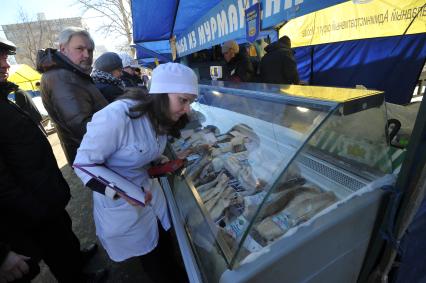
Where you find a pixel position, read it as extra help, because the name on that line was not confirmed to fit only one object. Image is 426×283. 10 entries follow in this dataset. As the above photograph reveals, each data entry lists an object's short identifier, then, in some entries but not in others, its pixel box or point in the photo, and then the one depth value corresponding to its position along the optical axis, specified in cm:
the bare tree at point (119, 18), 1967
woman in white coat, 131
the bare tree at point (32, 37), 2839
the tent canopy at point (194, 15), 148
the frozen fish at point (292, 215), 108
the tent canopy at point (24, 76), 1509
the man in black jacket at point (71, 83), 193
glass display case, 100
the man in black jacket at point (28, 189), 142
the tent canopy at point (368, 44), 351
